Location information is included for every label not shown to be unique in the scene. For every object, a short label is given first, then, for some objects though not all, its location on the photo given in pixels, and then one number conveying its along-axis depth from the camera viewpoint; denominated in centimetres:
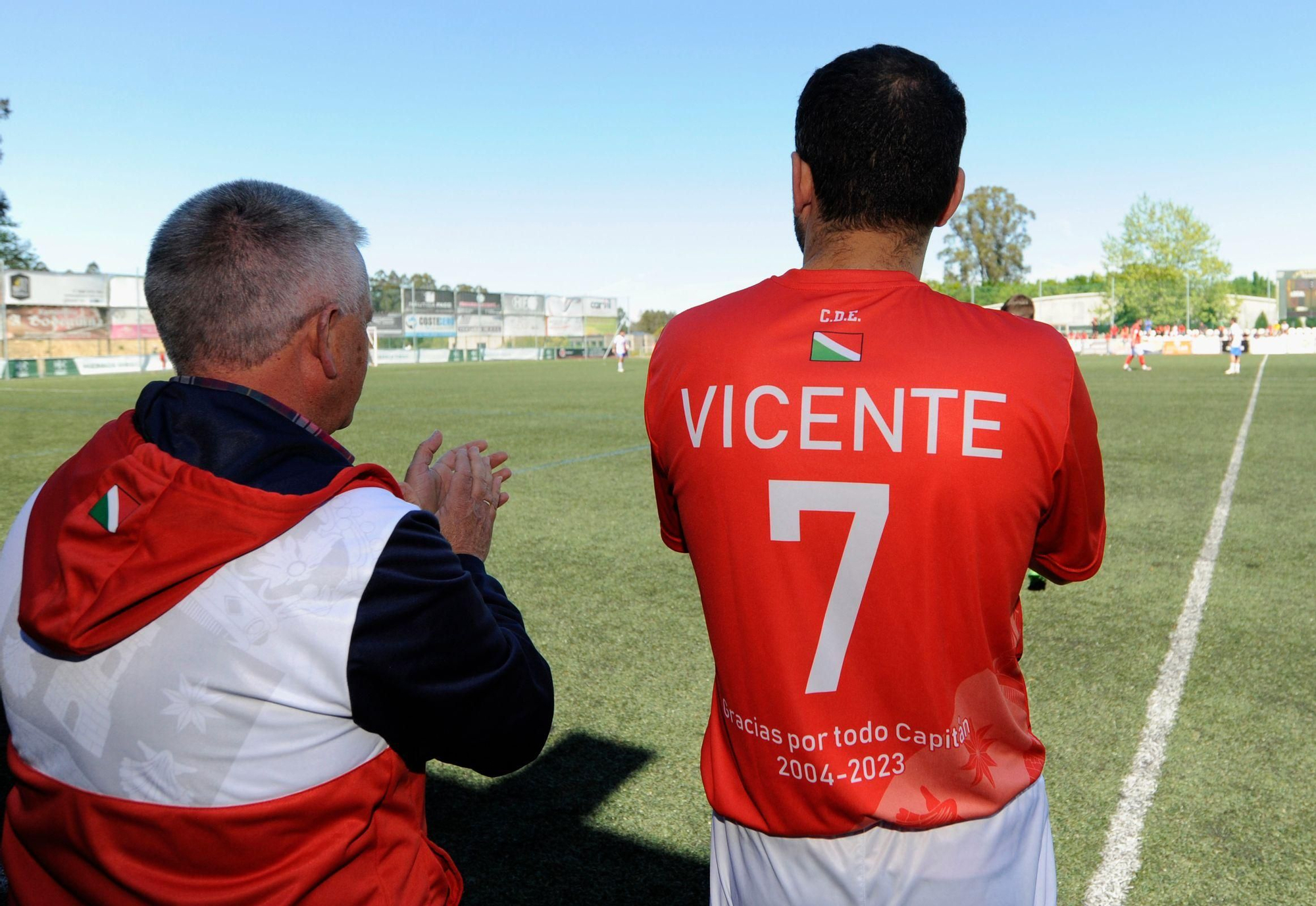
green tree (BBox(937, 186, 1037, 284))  9650
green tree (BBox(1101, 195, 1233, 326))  6762
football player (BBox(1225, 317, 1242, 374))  3150
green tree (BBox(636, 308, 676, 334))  11575
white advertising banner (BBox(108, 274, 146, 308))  4759
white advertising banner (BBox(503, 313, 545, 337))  7062
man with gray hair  122
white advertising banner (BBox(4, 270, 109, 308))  4481
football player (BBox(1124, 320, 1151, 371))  3712
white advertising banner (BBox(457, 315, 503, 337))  6656
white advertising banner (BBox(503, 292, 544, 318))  7087
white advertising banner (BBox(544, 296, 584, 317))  7488
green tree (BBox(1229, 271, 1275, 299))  10754
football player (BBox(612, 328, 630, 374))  4050
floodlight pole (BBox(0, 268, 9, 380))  3803
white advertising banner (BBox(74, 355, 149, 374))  4056
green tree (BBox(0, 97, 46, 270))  7600
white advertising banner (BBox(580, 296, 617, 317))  7781
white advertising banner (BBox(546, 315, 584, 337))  7488
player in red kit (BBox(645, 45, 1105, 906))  137
